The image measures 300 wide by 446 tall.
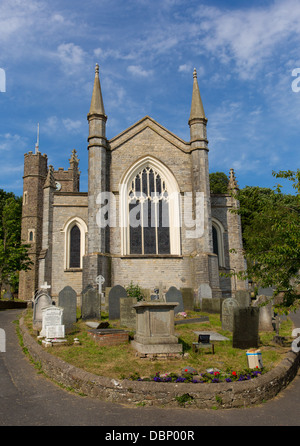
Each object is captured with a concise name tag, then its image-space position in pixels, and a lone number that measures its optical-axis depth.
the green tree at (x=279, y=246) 7.12
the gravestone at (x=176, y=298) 14.39
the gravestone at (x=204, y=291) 17.77
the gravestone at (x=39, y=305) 11.53
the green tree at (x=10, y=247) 23.94
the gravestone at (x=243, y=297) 14.52
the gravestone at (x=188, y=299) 16.00
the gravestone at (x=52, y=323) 9.49
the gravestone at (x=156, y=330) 7.67
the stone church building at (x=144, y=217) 19.70
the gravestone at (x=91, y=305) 13.09
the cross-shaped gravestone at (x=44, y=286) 14.19
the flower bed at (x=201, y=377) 5.78
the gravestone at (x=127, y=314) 11.57
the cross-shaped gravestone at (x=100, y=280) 17.55
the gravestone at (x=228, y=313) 11.13
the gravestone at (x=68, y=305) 11.80
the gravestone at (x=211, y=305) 15.04
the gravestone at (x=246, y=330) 8.48
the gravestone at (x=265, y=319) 11.23
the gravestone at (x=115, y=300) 13.25
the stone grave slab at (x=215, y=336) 9.50
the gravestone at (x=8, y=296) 26.28
